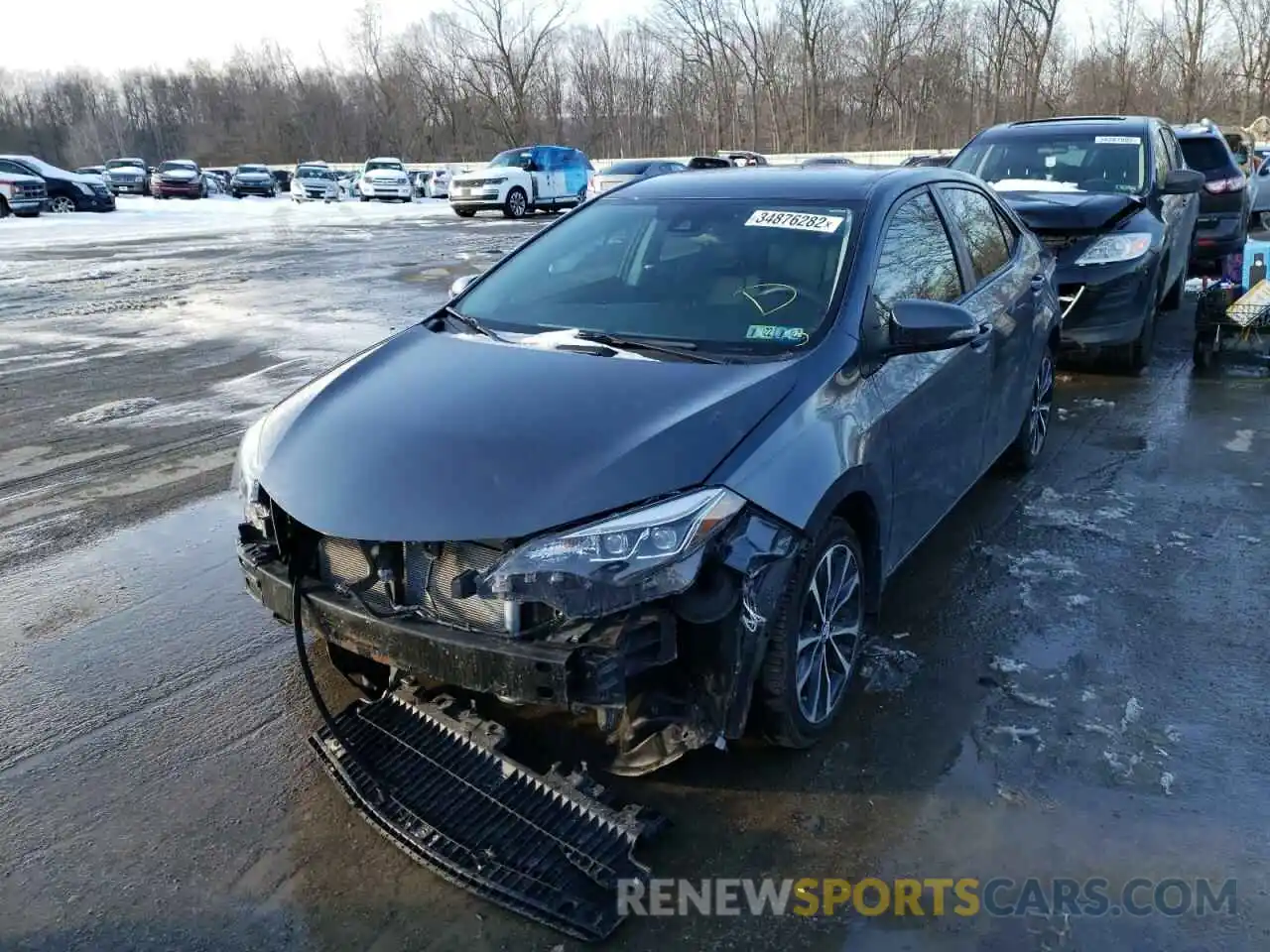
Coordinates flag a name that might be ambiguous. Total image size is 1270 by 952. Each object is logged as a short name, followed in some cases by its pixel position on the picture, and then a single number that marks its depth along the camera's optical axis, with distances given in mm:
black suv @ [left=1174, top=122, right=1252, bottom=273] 11891
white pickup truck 29016
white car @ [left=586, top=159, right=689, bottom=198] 23295
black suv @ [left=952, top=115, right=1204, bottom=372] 7520
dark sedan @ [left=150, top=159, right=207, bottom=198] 41594
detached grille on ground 2578
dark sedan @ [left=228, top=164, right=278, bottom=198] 43625
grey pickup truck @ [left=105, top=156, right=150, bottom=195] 44938
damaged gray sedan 2607
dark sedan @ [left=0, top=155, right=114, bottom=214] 30750
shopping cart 7848
